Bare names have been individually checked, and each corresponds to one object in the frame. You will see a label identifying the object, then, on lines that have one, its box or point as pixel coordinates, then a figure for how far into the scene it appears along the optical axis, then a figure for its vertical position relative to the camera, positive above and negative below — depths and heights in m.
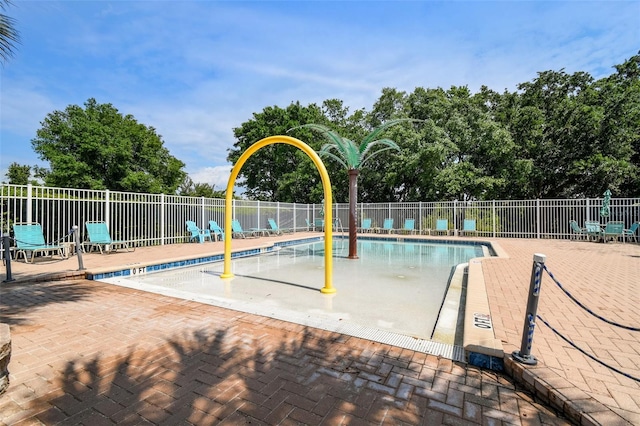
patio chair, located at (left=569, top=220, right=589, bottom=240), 14.11 -0.92
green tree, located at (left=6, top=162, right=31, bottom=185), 25.80 +3.71
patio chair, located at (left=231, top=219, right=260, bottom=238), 15.74 -0.98
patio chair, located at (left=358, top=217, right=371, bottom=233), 20.61 -0.76
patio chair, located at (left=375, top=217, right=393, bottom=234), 20.14 -0.85
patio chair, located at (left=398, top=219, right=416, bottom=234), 19.30 -0.80
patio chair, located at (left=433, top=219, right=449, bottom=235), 18.16 -0.70
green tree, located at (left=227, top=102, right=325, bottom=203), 28.36 +5.36
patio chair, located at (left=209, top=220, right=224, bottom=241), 14.77 -0.68
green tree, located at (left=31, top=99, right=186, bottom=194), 18.03 +4.13
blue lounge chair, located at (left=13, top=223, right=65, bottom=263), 8.10 -0.60
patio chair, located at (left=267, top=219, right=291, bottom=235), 18.63 -0.84
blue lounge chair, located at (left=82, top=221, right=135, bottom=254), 9.68 -0.61
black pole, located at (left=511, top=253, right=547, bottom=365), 2.51 -0.85
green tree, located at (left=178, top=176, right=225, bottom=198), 32.47 +2.78
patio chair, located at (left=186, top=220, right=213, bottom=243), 13.67 -0.80
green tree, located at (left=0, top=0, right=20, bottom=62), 3.79 +2.26
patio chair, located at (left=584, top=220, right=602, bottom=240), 13.64 -0.76
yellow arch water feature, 5.70 +0.16
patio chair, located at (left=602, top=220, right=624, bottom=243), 12.71 -0.72
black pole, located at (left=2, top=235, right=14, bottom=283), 5.78 -0.80
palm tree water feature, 9.47 +1.81
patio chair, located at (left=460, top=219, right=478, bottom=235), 17.25 -0.73
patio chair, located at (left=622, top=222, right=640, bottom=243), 12.84 -0.86
